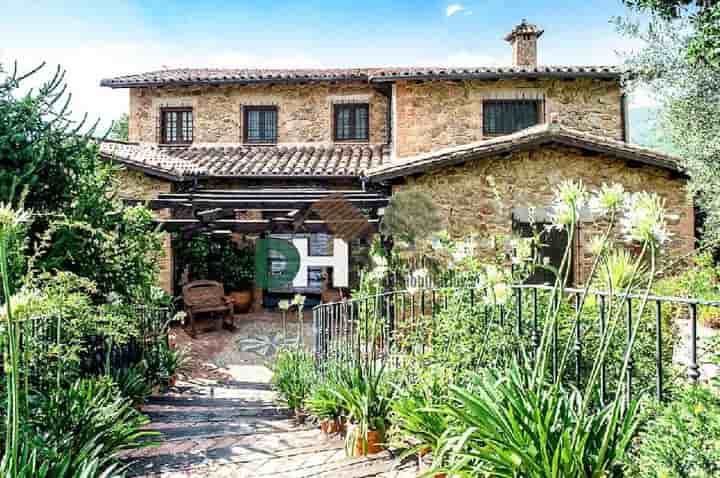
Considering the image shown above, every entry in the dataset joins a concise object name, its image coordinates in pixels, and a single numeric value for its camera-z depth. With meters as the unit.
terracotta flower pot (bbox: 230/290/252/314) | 14.47
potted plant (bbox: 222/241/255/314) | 14.55
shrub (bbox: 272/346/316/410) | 6.63
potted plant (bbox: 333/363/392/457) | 4.33
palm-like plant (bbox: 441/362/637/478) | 2.55
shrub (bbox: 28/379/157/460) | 4.00
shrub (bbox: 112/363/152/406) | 6.47
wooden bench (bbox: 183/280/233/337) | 12.21
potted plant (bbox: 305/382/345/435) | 5.22
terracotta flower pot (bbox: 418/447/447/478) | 3.52
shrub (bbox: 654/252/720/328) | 8.30
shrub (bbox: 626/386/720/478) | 1.99
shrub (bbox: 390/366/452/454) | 3.54
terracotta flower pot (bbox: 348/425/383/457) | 4.31
